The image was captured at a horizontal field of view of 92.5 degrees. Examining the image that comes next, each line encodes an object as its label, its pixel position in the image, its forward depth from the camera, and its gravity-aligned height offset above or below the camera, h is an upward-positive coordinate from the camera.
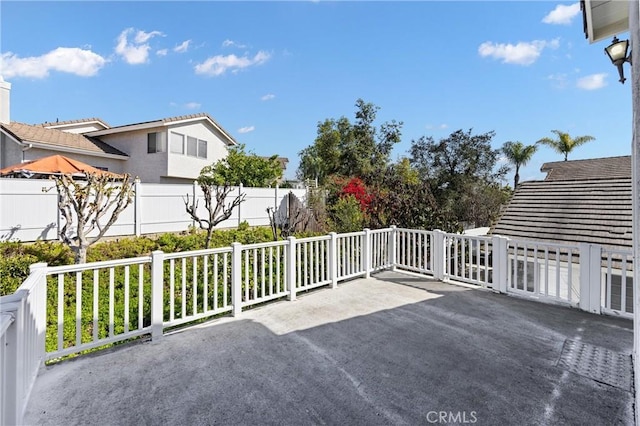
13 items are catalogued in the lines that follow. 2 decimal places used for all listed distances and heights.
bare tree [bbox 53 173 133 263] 5.96 +0.19
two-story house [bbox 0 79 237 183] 11.85 +3.02
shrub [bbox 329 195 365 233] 7.37 -0.10
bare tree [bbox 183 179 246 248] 7.28 +0.26
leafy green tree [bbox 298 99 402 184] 18.73 +4.54
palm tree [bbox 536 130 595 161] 19.69 +4.64
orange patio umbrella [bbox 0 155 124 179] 8.12 +1.17
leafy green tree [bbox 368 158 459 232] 7.44 +0.07
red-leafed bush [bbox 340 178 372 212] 8.69 +0.70
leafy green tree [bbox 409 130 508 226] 15.30 +2.12
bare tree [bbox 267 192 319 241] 8.48 -0.14
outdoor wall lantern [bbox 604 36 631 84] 2.97 +1.60
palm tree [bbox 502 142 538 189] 19.00 +3.76
